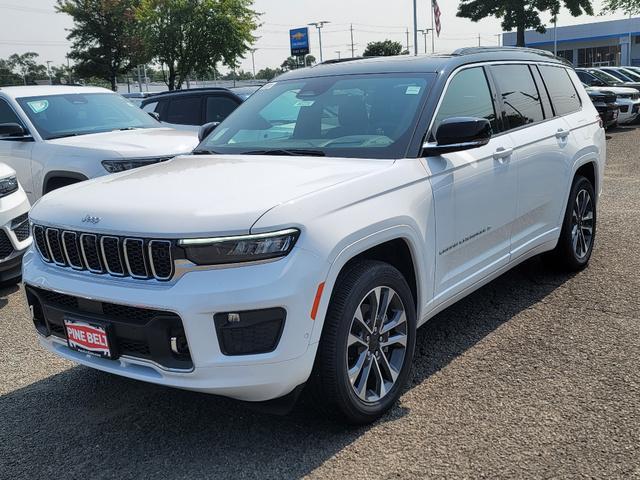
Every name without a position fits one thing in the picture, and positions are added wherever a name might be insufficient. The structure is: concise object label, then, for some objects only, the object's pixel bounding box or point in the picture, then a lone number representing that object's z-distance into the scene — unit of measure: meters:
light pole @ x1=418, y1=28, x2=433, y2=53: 75.56
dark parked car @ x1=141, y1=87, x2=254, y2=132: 10.46
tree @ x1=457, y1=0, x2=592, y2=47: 41.84
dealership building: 70.50
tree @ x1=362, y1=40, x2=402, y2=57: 59.88
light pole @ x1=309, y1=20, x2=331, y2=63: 62.75
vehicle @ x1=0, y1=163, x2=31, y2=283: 5.75
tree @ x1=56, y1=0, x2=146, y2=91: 47.70
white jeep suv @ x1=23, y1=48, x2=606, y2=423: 2.80
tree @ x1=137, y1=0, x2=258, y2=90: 33.56
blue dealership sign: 46.84
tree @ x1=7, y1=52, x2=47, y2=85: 105.94
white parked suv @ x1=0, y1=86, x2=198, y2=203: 6.71
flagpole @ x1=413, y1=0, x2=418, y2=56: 44.75
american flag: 39.91
